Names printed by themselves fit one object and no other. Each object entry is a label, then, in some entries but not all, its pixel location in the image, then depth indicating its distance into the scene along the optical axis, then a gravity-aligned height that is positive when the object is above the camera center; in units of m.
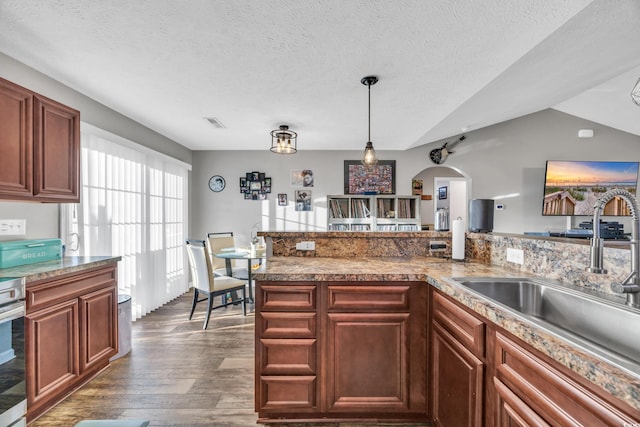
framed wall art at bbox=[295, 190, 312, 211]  5.03 +0.23
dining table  3.40 -0.50
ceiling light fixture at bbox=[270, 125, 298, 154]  3.04 +0.75
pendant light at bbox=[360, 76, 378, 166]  2.41 +0.51
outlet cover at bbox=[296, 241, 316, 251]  2.21 -0.25
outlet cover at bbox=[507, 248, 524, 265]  1.70 -0.26
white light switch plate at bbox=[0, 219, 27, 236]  1.92 -0.09
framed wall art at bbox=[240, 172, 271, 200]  5.02 +0.49
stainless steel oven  1.46 -0.73
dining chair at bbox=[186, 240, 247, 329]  3.15 -0.75
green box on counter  1.78 -0.25
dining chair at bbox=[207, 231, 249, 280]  3.72 -0.65
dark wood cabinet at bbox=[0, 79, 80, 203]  1.75 +0.44
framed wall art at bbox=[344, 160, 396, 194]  5.00 +0.62
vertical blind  2.71 -0.04
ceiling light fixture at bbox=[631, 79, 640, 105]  1.72 +0.72
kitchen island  1.62 -0.73
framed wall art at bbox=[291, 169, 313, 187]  5.02 +0.63
